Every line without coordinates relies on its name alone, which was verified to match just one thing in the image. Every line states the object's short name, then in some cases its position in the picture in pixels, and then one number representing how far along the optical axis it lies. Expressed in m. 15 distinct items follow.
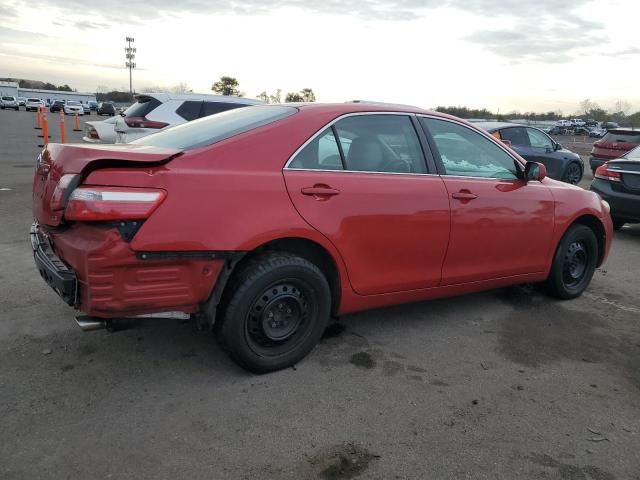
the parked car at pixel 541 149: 11.99
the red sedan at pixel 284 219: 2.78
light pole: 86.85
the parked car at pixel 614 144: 14.27
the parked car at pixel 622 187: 7.71
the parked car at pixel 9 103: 62.31
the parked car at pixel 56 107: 59.50
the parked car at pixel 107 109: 57.66
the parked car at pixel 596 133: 54.42
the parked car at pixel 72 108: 58.31
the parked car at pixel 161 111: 9.79
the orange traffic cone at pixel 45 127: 13.89
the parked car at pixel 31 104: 63.34
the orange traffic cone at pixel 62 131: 13.21
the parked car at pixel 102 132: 10.69
